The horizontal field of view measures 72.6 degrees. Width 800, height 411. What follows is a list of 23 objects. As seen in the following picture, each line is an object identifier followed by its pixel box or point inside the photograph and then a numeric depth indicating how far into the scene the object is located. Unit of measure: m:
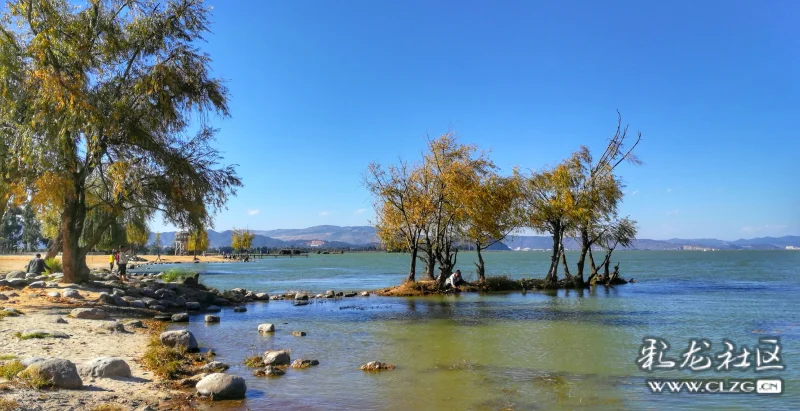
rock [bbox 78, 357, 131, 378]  10.06
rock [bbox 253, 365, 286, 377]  11.95
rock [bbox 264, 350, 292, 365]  13.01
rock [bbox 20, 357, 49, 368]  9.33
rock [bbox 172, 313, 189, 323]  20.60
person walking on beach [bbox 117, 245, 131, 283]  31.19
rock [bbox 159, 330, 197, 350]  14.05
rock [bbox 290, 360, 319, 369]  12.92
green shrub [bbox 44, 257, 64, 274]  31.27
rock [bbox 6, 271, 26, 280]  26.88
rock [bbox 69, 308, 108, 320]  17.15
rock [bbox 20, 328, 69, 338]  12.81
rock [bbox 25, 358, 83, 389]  8.87
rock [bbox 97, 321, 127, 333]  15.58
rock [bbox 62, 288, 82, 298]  20.83
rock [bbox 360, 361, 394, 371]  12.79
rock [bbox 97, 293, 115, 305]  20.72
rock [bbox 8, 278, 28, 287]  22.93
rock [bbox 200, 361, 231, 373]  11.95
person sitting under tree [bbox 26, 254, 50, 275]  29.58
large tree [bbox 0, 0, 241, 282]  19.03
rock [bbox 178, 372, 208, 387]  10.42
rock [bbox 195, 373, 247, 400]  9.77
